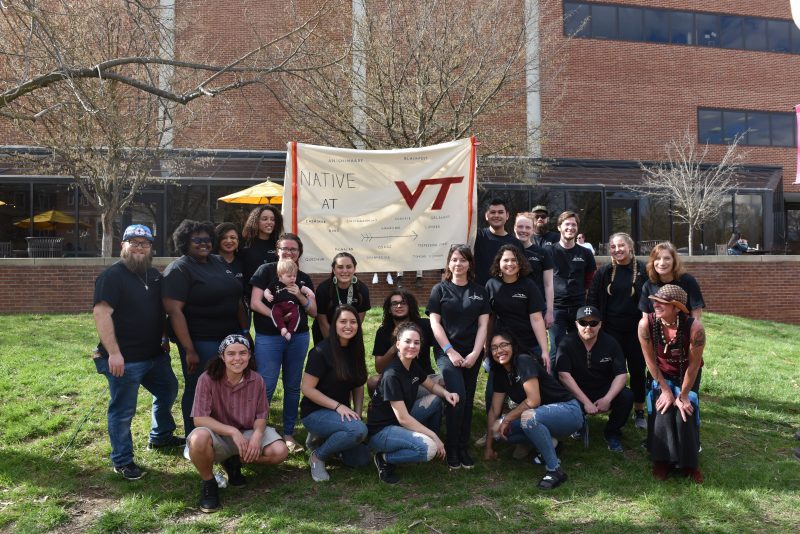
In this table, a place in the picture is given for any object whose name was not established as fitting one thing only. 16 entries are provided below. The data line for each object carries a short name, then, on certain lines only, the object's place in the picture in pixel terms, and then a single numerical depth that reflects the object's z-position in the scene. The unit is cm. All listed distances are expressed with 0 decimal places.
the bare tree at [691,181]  2028
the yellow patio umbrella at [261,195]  1362
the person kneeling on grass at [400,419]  460
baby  489
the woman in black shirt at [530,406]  471
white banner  572
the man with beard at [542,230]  659
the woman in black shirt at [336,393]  469
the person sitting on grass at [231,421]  425
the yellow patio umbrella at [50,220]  1762
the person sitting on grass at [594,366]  523
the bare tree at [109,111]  995
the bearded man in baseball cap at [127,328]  444
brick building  1806
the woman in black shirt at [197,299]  469
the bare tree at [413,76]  1214
